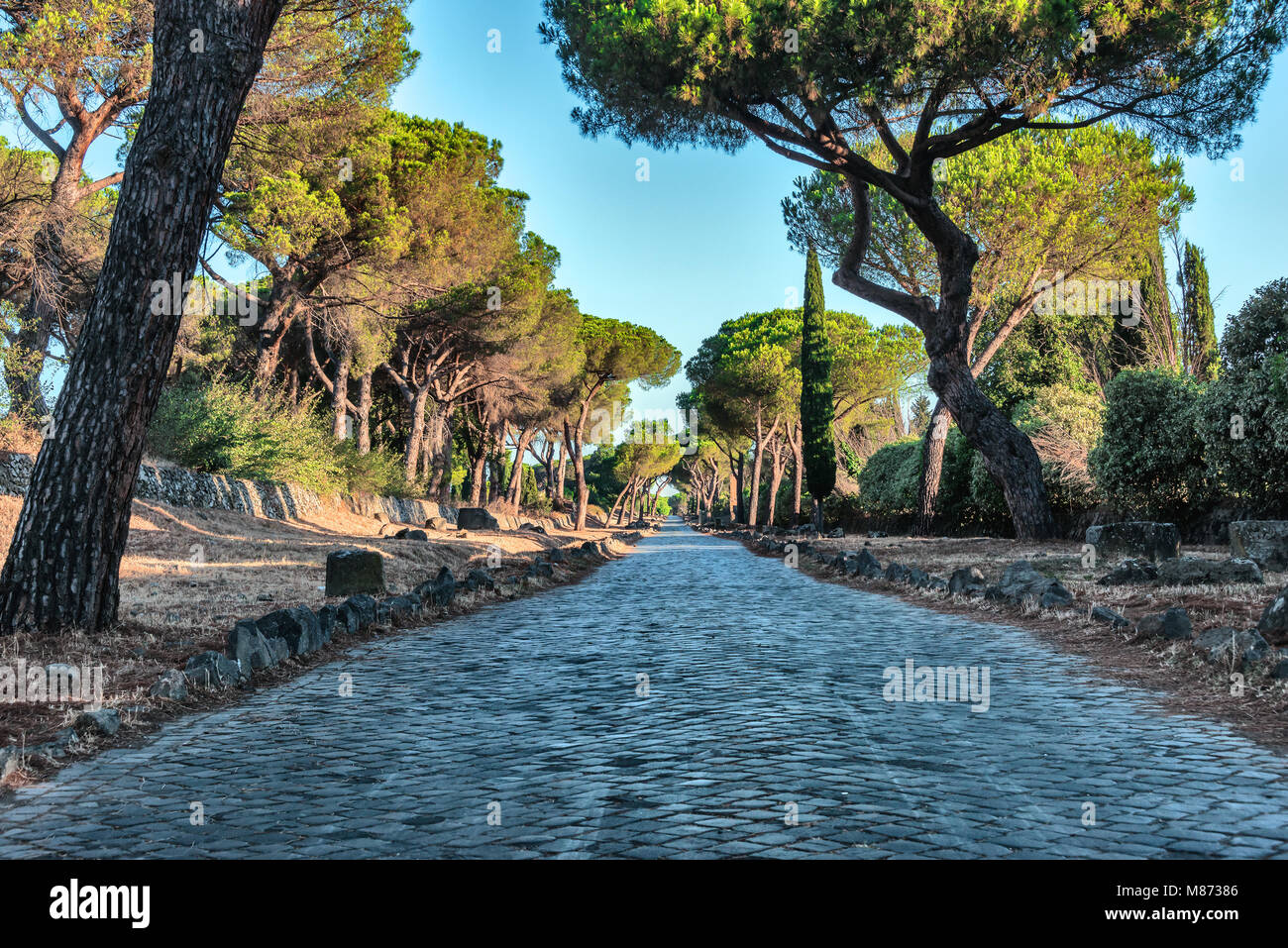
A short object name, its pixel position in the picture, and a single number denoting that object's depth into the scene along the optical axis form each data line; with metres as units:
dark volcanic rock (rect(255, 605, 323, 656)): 6.97
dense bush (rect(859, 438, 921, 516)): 27.95
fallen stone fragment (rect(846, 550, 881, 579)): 14.91
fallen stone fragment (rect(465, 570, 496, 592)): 12.37
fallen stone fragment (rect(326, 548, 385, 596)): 10.43
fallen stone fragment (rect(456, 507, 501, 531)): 27.27
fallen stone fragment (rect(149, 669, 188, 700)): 5.41
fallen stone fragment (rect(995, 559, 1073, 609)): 9.30
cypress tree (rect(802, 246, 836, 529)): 33.69
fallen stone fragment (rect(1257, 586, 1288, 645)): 6.25
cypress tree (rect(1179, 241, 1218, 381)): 22.41
